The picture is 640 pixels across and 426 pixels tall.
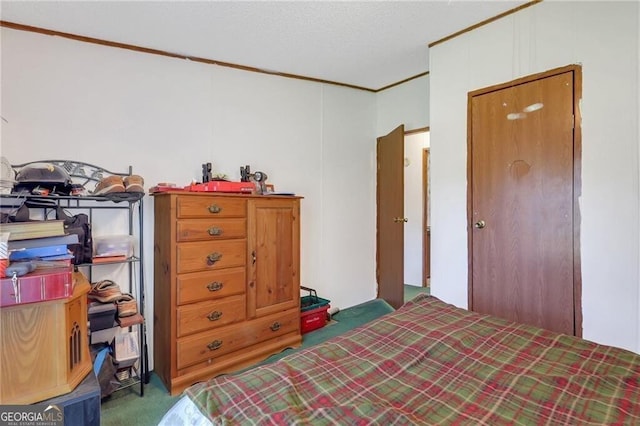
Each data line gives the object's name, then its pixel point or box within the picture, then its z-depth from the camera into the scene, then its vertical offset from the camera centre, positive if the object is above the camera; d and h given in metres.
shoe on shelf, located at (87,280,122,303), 1.97 -0.50
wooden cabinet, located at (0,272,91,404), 1.20 -0.54
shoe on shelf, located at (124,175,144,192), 1.97 +0.17
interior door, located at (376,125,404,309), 3.34 -0.07
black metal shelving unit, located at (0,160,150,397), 2.00 +0.04
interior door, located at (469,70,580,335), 1.99 +0.05
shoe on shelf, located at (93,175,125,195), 1.92 +0.16
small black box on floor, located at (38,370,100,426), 1.28 -0.77
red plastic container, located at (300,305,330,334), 2.92 -0.99
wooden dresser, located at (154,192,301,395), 2.07 -0.50
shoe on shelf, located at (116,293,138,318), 1.98 -0.58
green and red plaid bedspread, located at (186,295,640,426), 0.83 -0.52
